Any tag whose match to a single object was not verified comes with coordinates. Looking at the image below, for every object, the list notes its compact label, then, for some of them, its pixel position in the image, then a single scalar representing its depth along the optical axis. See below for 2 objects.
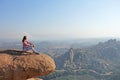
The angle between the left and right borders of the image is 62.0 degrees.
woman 9.70
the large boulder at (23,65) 8.57
